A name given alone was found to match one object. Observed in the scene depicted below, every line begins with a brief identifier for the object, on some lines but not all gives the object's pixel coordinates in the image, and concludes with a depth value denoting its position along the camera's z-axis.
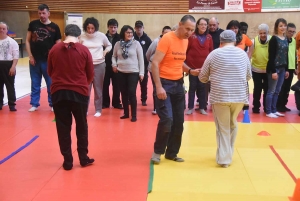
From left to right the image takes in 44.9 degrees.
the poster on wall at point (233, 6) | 17.39
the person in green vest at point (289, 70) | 7.16
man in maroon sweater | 4.02
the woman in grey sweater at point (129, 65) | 6.63
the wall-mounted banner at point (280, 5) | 16.91
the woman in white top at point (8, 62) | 7.22
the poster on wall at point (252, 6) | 17.17
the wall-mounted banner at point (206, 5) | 17.53
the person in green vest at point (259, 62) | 7.09
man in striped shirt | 4.11
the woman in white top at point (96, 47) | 6.50
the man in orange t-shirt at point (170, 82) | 4.17
